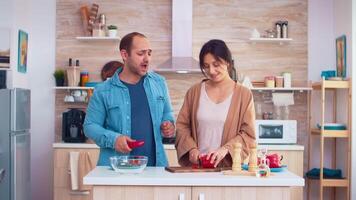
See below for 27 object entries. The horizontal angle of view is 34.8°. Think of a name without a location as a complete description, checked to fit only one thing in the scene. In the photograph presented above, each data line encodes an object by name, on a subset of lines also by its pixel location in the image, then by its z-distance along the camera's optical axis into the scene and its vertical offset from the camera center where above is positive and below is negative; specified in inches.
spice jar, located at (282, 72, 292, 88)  226.5 +7.6
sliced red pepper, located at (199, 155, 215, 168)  106.2 -11.9
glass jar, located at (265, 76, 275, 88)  226.1 +6.6
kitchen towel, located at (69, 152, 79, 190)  210.2 -26.3
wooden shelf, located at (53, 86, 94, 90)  225.5 +3.9
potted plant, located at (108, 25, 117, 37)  226.1 +27.0
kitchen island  95.1 -15.0
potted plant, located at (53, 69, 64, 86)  229.3 +8.4
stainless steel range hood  224.5 +27.1
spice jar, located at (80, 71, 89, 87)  228.8 +8.0
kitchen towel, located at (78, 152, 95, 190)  210.2 -24.9
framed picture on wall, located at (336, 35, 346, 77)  217.0 +16.8
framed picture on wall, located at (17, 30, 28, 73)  220.4 +18.2
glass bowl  101.1 -11.9
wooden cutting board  102.6 -13.0
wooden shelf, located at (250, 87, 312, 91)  223.9 +4.0
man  115.5 -2.1
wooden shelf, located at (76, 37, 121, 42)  225.6 +23.9
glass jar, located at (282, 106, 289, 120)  229.3 -5.6
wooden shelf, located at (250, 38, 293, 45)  224.5 +23.6
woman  109.8 -3.2
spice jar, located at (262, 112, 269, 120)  228.8 -6.9
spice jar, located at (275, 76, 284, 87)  227.3 +7.2
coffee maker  217.3 -10.9
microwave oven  215.9 -12.3
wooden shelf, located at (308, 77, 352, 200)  207.3 -13.1
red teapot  108.0 -12.0
